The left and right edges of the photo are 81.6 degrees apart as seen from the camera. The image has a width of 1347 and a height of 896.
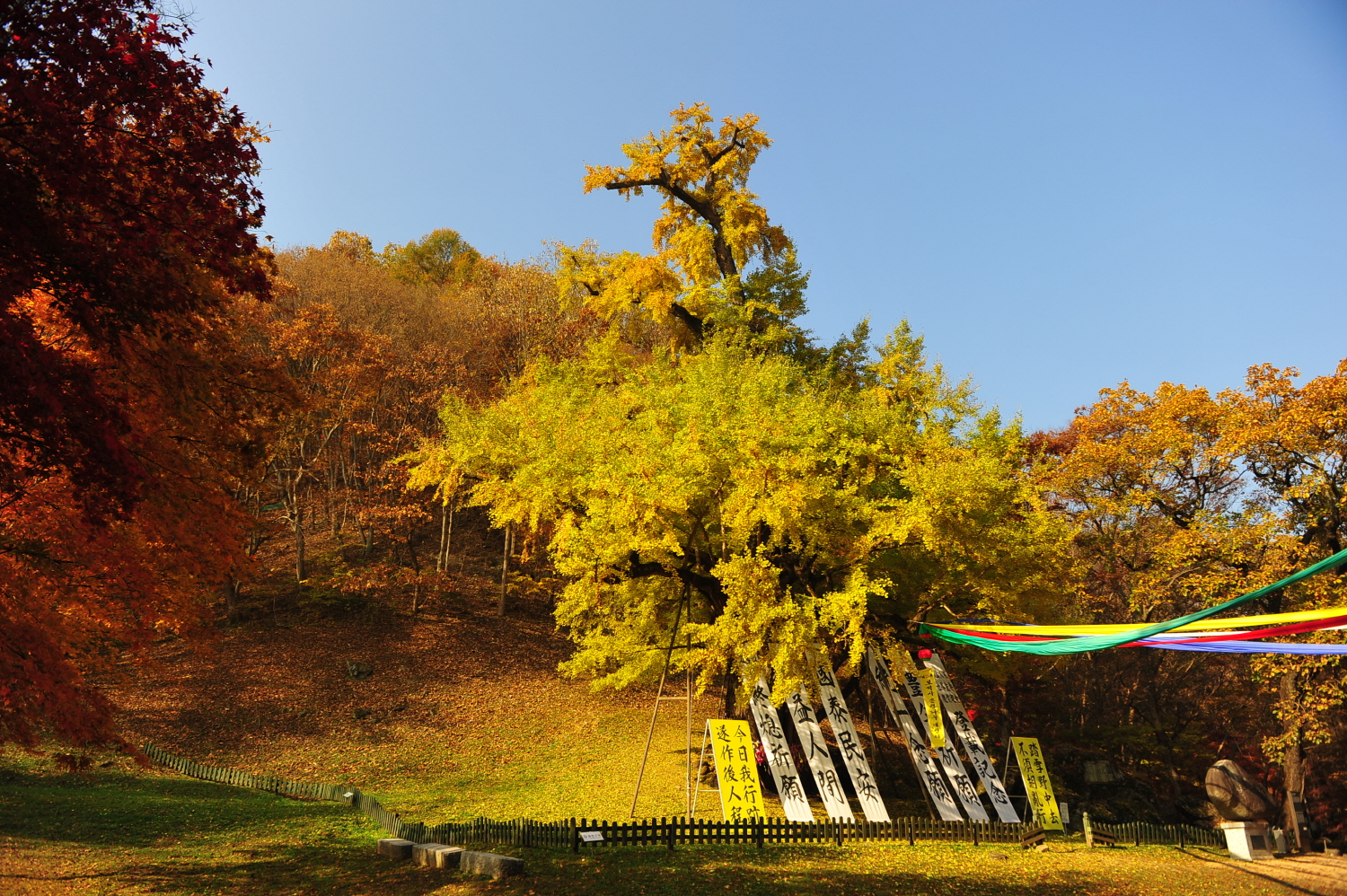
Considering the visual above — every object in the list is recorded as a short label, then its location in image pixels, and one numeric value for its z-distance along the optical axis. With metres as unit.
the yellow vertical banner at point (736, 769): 11.55
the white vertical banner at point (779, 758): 11.77
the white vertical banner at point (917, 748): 12.84
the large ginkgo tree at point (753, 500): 11.95
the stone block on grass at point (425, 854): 8.80
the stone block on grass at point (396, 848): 9.22
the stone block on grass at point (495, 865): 8.16
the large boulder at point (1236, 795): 14.56
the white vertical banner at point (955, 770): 12.94
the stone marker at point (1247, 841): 12.95
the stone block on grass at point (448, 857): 8.60
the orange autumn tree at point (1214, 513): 14.05
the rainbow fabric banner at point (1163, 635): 6.76
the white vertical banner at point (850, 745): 12.09
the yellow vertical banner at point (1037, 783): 13.92
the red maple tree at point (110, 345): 5.27
